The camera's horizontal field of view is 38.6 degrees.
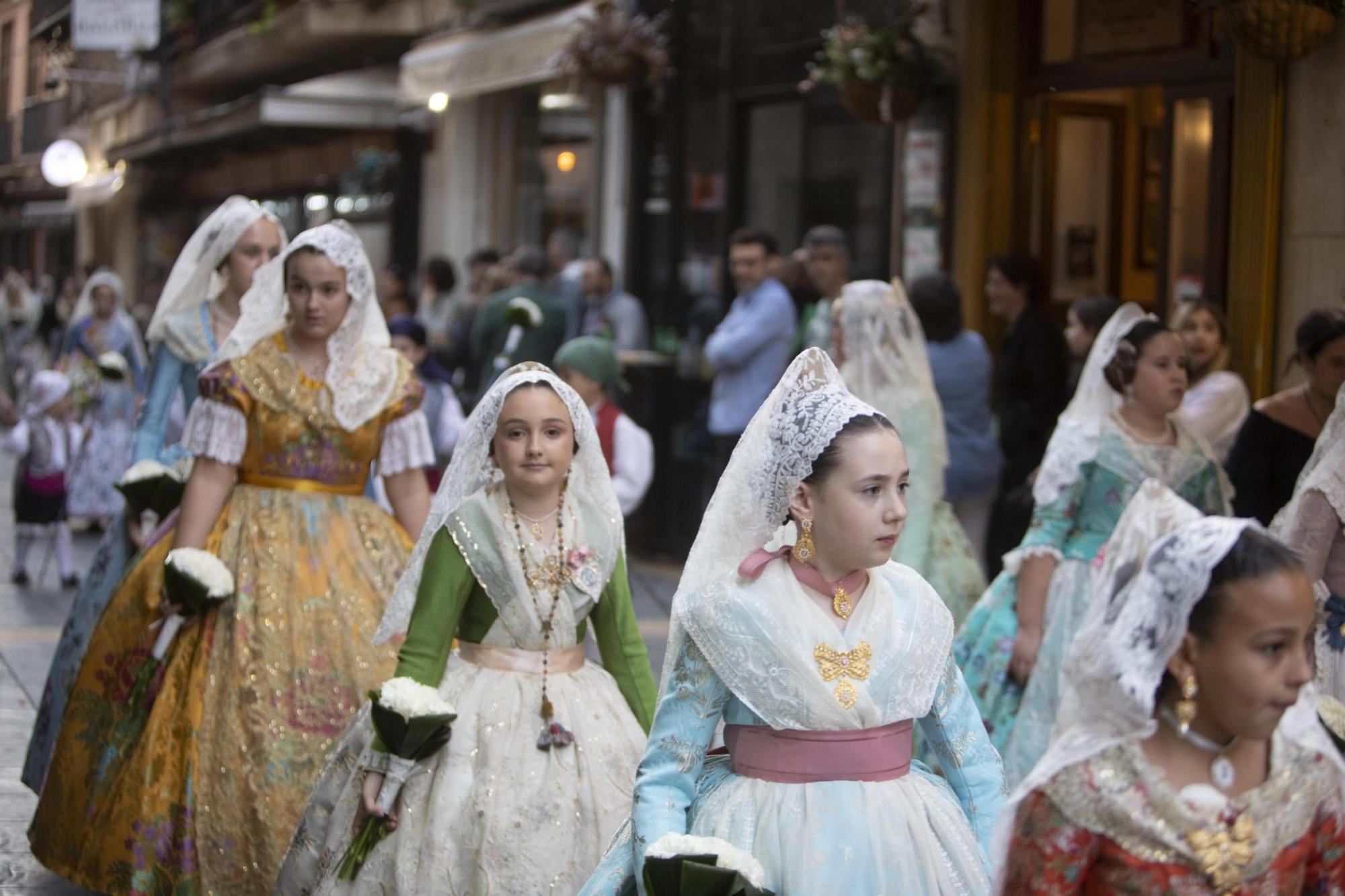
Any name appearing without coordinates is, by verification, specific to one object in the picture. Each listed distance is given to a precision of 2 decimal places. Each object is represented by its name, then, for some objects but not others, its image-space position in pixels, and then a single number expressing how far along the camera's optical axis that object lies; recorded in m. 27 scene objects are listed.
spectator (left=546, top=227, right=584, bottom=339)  14.30
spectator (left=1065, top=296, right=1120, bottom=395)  8.19
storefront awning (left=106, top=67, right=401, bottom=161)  20.67
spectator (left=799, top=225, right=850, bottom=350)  10.65
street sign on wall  21.22
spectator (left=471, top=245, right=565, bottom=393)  12.17
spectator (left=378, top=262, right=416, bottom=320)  13.79
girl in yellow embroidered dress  5.28
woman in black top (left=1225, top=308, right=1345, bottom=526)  6.17
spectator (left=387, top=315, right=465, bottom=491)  9.88
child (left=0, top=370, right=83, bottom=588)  11.95
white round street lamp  31.70
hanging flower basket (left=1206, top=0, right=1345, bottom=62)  7.96
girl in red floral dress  2.72
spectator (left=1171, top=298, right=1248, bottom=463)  7.82
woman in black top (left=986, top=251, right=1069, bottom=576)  9.04
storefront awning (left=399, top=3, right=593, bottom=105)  15.32
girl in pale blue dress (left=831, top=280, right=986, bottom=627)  7.54
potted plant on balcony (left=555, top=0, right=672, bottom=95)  14.24
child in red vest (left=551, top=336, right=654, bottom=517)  8.41
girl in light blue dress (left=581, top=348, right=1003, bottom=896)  3.55
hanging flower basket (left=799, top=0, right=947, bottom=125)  10.93
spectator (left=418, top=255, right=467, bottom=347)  15.32
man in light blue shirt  10.87
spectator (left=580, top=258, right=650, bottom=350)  13.73
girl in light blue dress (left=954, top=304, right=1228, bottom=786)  6.45
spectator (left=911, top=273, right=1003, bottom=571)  8.55
